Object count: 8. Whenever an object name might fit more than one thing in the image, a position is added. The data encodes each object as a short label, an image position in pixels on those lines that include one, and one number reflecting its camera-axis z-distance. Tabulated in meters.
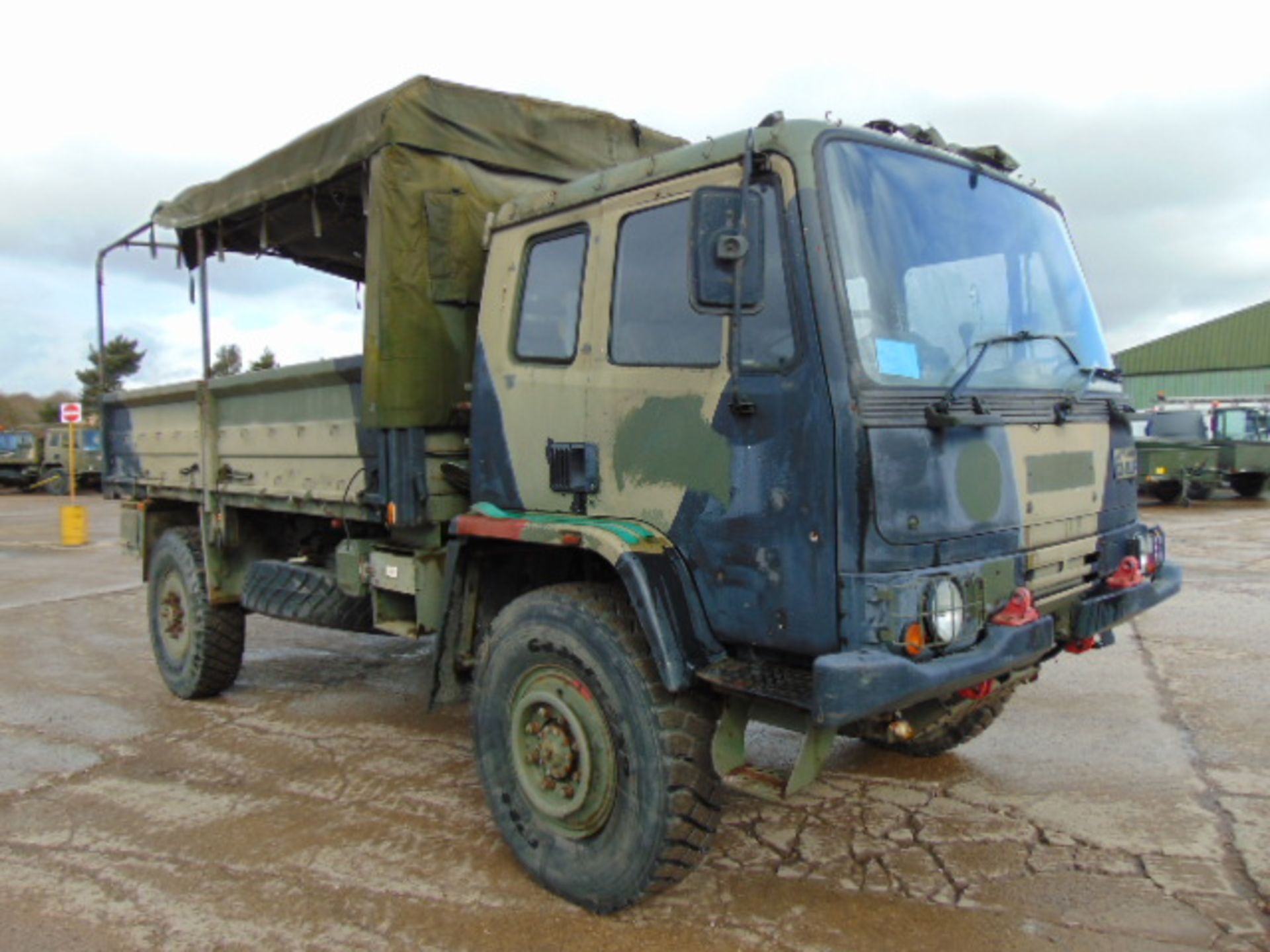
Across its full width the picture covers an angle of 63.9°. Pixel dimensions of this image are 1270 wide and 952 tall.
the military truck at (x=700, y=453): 2.99
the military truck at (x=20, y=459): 31.66
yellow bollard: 16.05
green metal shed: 39.41
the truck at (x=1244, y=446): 19.56
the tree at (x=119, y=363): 47.47
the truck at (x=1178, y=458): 19.02
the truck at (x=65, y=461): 30.48
